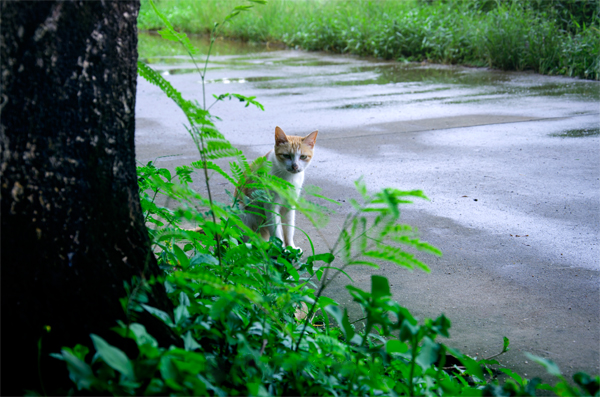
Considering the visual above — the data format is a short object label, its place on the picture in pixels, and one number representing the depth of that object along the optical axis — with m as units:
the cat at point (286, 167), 3.43
